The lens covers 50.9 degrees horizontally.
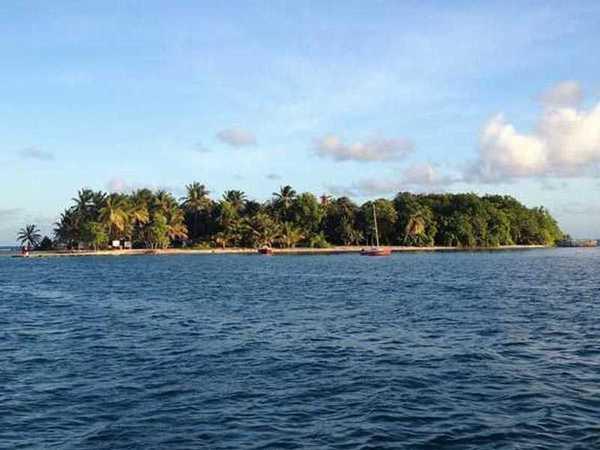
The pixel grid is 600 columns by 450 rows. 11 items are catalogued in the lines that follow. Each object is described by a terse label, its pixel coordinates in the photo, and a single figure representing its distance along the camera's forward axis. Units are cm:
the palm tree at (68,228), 17700
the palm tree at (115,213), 17238
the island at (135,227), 17500
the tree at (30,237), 19452
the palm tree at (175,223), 19105
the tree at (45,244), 19612
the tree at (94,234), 17100
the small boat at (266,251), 18475
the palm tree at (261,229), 19488
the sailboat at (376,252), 17088
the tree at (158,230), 18262
